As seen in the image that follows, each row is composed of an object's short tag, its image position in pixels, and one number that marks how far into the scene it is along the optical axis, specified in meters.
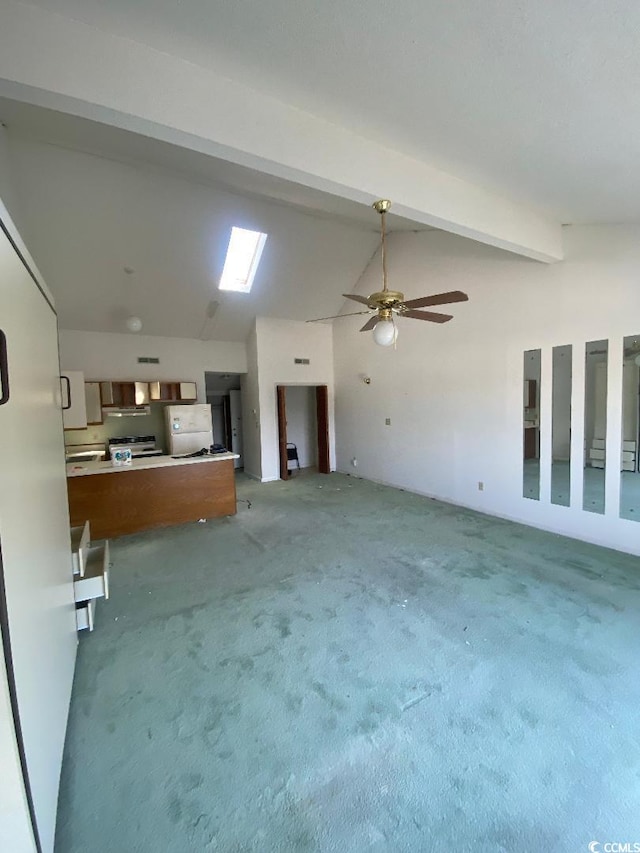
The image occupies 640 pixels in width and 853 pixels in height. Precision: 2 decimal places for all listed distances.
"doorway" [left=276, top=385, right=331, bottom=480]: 8.62
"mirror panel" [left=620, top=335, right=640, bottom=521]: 3.56
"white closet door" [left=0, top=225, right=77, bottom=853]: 1.06
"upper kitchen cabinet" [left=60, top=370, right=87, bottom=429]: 5.80
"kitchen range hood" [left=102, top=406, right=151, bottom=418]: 6.33
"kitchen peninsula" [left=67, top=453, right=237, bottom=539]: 4.42
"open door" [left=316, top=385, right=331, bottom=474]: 7.95
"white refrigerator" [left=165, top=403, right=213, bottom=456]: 6.61
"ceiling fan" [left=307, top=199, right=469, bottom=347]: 2.86
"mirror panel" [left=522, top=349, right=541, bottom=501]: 4.27
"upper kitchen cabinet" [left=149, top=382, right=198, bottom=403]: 6.64
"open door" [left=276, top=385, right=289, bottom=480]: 7.35
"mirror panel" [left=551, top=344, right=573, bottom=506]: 3.97
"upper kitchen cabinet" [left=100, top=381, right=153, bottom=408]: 6.25
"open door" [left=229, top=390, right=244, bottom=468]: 8.63
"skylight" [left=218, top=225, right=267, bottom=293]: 5.71
